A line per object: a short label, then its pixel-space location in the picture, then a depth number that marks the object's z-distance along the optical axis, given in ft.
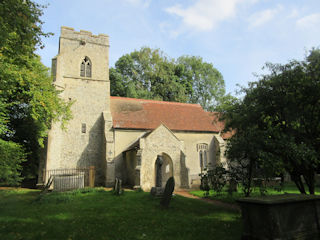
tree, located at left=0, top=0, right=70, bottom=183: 28.43
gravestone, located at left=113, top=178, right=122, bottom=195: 43.04
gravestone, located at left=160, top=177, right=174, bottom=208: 33.63
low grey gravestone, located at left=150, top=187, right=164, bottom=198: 40.14
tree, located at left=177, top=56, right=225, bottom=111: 128.98
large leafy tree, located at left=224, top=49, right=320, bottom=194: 24.36
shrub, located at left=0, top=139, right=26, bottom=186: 41.68
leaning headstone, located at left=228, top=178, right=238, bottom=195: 31.42
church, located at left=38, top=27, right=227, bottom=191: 59.31
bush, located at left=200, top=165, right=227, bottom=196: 31.87
